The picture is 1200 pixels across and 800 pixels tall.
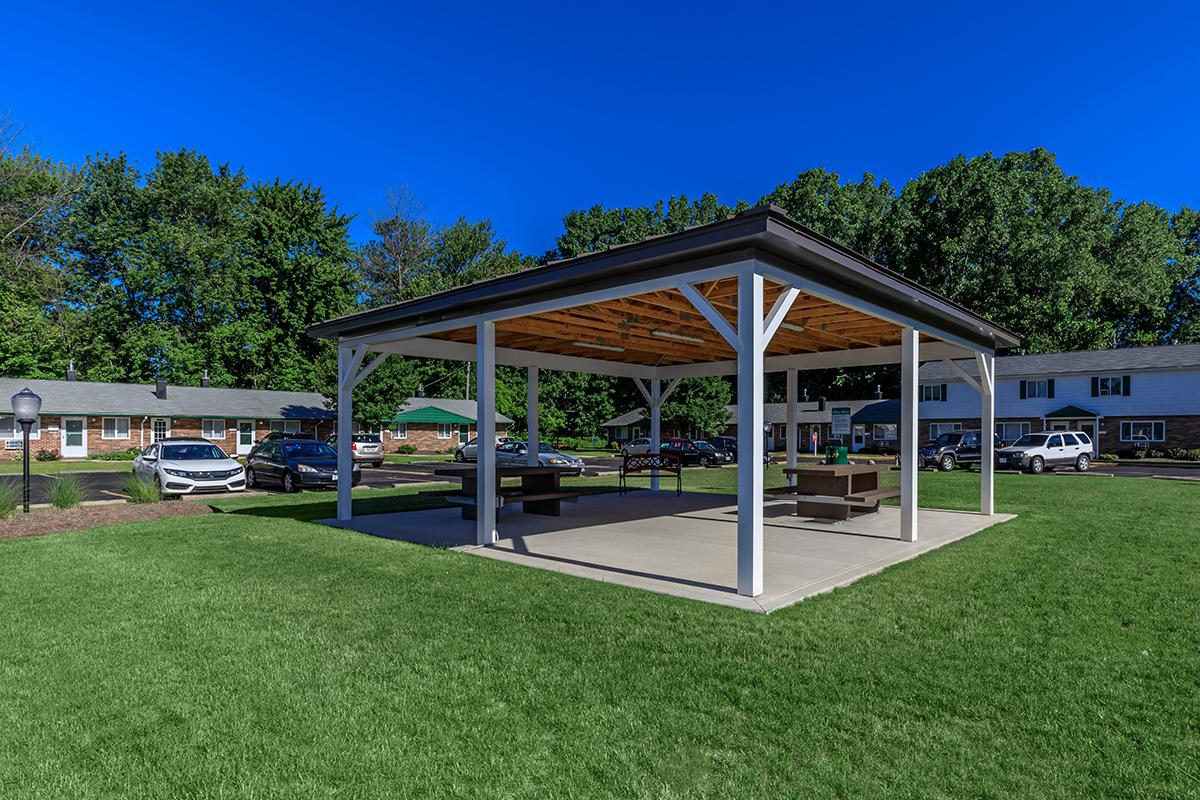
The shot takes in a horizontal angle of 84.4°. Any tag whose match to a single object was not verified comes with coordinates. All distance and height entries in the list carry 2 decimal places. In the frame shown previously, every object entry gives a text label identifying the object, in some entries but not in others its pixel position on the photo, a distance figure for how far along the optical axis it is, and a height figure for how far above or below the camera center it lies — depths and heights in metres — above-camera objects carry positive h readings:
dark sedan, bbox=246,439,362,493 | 17.30 -1.60
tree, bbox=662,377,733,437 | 45.75 +0.19
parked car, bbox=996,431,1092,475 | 26.56 -1.72
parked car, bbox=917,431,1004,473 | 27.52 -1.80
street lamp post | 12.97 -0.09
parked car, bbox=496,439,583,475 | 24.36 -1.90
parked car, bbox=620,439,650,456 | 39.79 -2.41
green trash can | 12.75 -0.90
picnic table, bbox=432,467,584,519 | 10.32 -1.40
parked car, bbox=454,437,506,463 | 32.96 -2.24
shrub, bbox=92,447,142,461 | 33.91 -2.63
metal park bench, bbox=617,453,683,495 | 14.69 -1.27
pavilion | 6.10 +1.30
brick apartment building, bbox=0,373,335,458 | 33.22 -0.59
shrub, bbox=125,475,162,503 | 13.98 -1.85
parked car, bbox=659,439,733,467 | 31.61 -2.12
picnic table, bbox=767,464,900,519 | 10.74 -1.38
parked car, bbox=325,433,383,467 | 30.02 -2.02
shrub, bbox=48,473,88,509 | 12.97 -1.80
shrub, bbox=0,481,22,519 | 11.67 -1.75
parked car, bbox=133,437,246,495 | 15.80 -1.55
